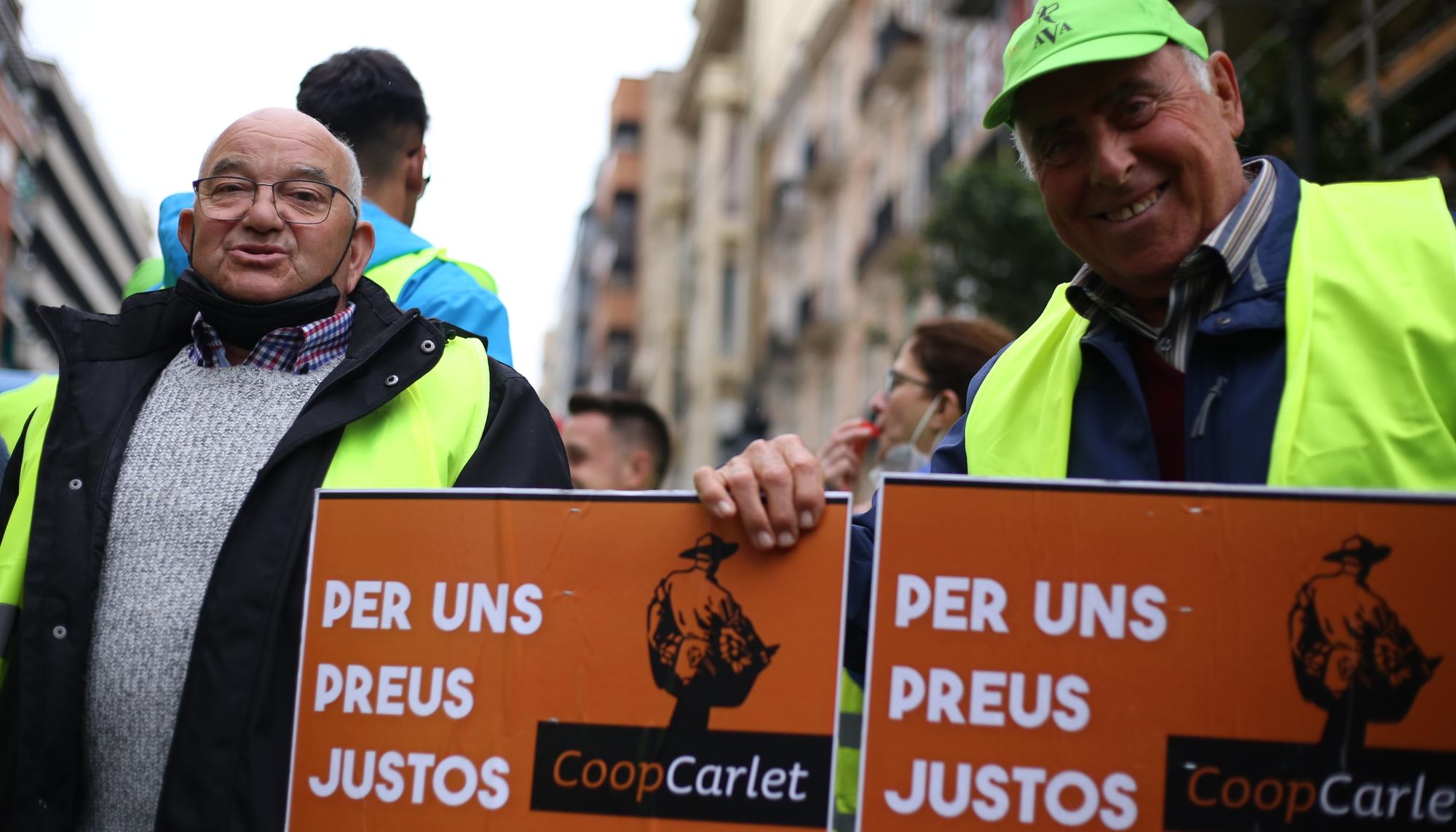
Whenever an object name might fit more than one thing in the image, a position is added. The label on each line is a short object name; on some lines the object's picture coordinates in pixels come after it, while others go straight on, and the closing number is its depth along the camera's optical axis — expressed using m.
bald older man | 2.85
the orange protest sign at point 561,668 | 2.50
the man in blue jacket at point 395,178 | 3.99
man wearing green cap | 2.48
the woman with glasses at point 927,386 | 5.53
